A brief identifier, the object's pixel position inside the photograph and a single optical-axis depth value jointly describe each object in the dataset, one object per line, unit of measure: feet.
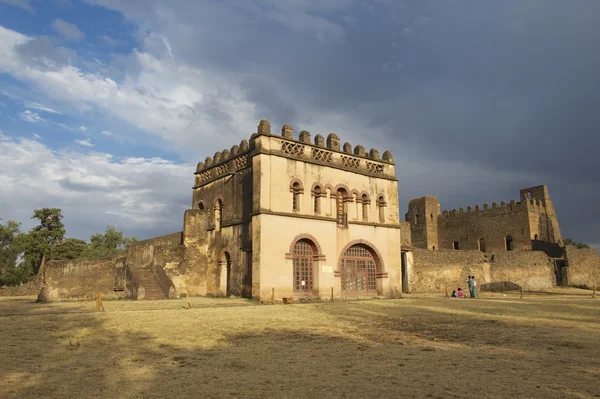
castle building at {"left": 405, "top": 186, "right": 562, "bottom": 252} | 158.51
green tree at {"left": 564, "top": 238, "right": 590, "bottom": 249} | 242.19
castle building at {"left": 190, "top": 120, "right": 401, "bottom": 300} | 71.46
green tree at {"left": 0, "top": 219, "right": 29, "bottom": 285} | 175.83
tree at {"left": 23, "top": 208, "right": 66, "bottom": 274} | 169.89
